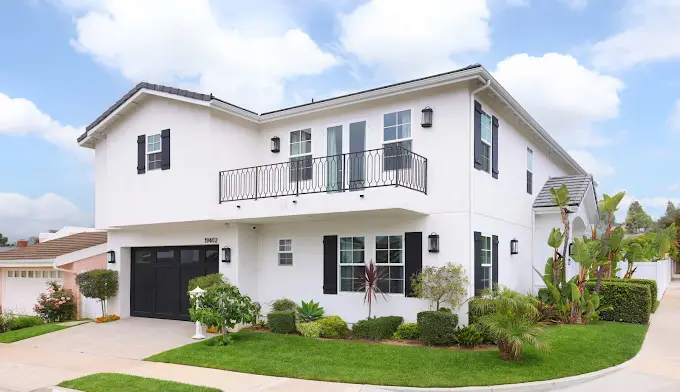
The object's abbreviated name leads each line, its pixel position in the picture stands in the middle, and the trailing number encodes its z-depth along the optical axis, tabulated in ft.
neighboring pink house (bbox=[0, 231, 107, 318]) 58.75
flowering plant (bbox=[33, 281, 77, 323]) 55.72
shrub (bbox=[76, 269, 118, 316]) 53.93
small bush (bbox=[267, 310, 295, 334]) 43.29
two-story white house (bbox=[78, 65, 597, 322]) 40.81
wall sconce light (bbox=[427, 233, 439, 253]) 40.40
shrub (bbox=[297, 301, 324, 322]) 43.91
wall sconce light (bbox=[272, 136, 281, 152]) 49.90
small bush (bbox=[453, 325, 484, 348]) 36.22
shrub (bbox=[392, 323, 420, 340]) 38.86
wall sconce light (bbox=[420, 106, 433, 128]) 41.24
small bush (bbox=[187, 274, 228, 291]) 46.57
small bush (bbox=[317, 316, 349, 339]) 41.06
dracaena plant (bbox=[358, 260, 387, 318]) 41.98
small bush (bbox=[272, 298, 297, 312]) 46.37
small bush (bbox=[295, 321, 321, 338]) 40.93
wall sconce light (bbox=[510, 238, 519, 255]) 49.94
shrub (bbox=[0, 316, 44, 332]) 51.62
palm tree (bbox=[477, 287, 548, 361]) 30.58
